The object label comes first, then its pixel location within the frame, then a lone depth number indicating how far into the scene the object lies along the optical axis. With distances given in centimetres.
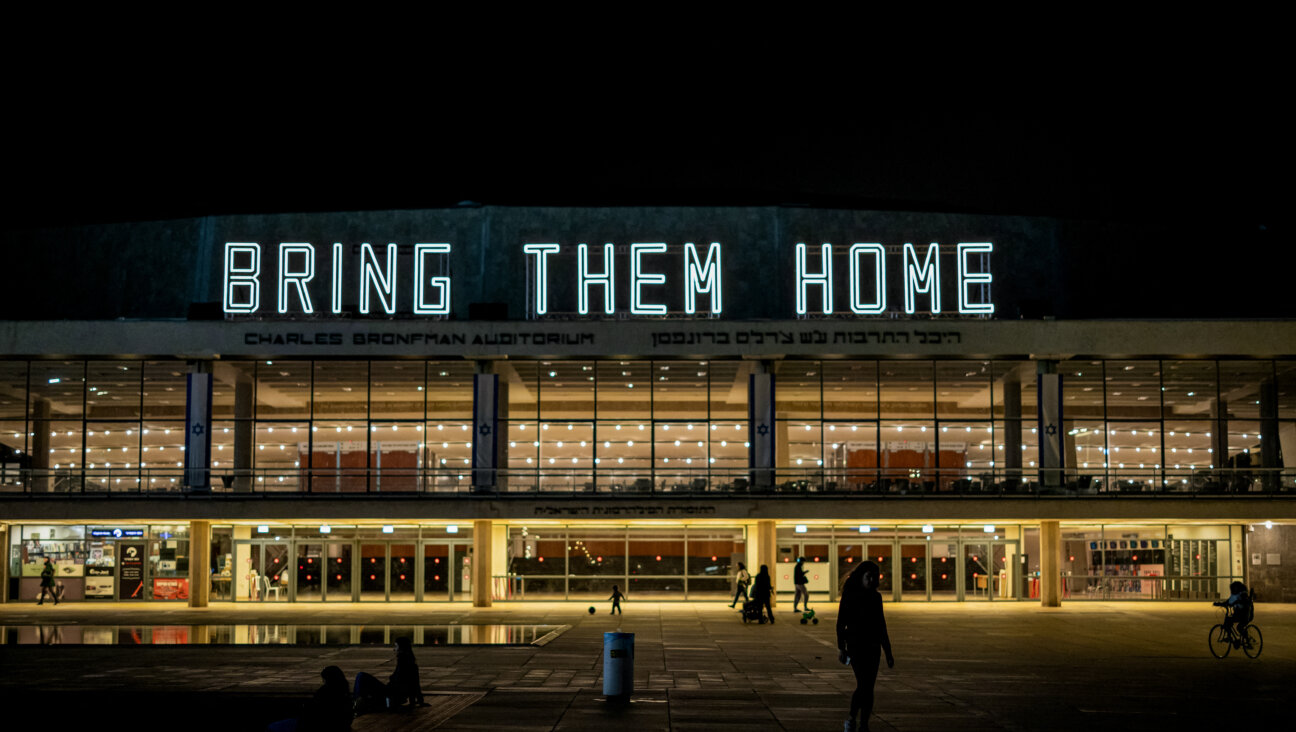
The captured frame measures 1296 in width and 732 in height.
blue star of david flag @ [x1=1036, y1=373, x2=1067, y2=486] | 3816
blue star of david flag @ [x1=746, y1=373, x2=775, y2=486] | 3812
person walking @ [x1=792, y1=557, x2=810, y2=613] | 3191
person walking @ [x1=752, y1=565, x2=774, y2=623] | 3064
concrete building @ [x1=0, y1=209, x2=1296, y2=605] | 3753
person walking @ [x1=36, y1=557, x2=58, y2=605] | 3814
